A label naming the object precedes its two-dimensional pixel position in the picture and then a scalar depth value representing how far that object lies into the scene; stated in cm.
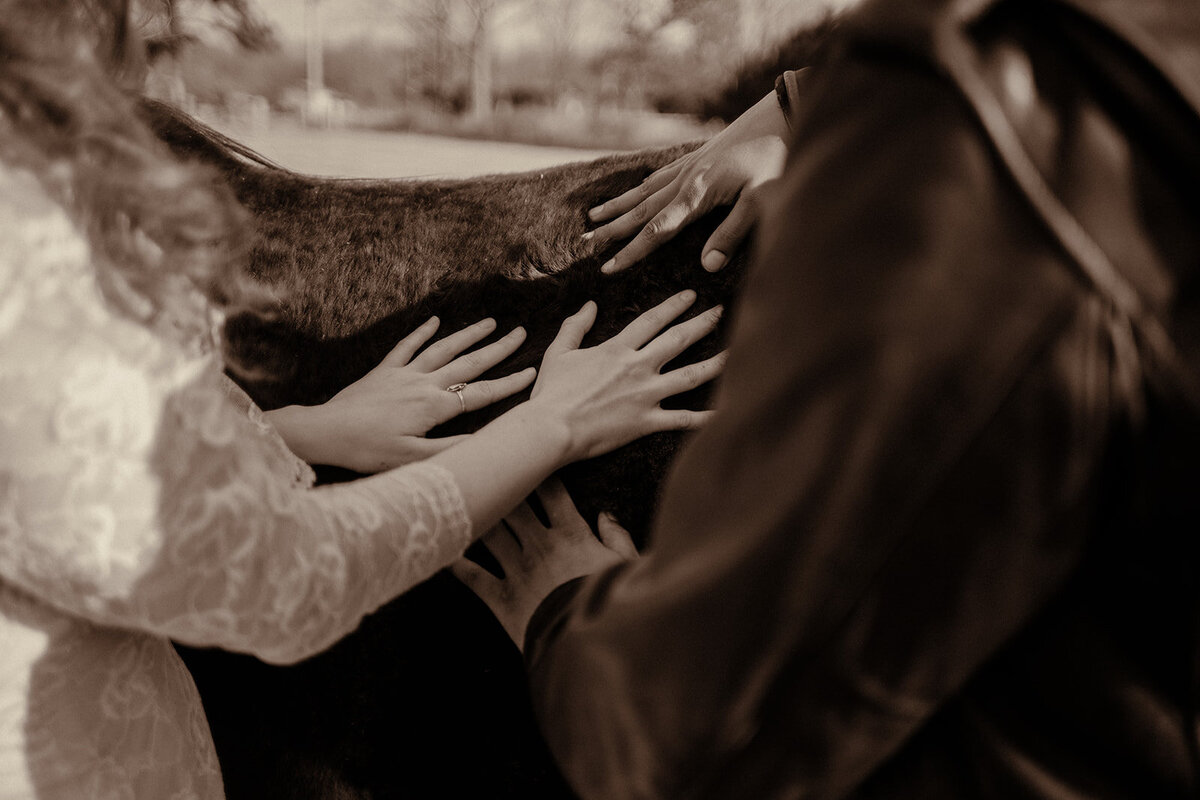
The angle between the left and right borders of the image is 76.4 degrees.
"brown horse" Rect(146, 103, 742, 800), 123
